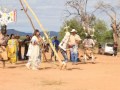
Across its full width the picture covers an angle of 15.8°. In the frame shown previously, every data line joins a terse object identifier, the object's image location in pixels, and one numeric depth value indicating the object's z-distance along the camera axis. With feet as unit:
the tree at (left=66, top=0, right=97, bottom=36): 169.99
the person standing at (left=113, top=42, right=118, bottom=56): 131.13
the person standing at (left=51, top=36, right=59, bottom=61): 81.06
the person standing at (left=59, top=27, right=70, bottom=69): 64.49
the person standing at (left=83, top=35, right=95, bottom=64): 76.02
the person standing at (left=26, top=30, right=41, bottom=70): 59.98
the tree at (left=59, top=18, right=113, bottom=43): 179.52
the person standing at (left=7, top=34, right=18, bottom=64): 69.05
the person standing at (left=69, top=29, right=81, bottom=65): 68.64
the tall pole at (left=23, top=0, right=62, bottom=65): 65.26
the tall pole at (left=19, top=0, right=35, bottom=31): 70.47
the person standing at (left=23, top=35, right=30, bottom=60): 82.38
